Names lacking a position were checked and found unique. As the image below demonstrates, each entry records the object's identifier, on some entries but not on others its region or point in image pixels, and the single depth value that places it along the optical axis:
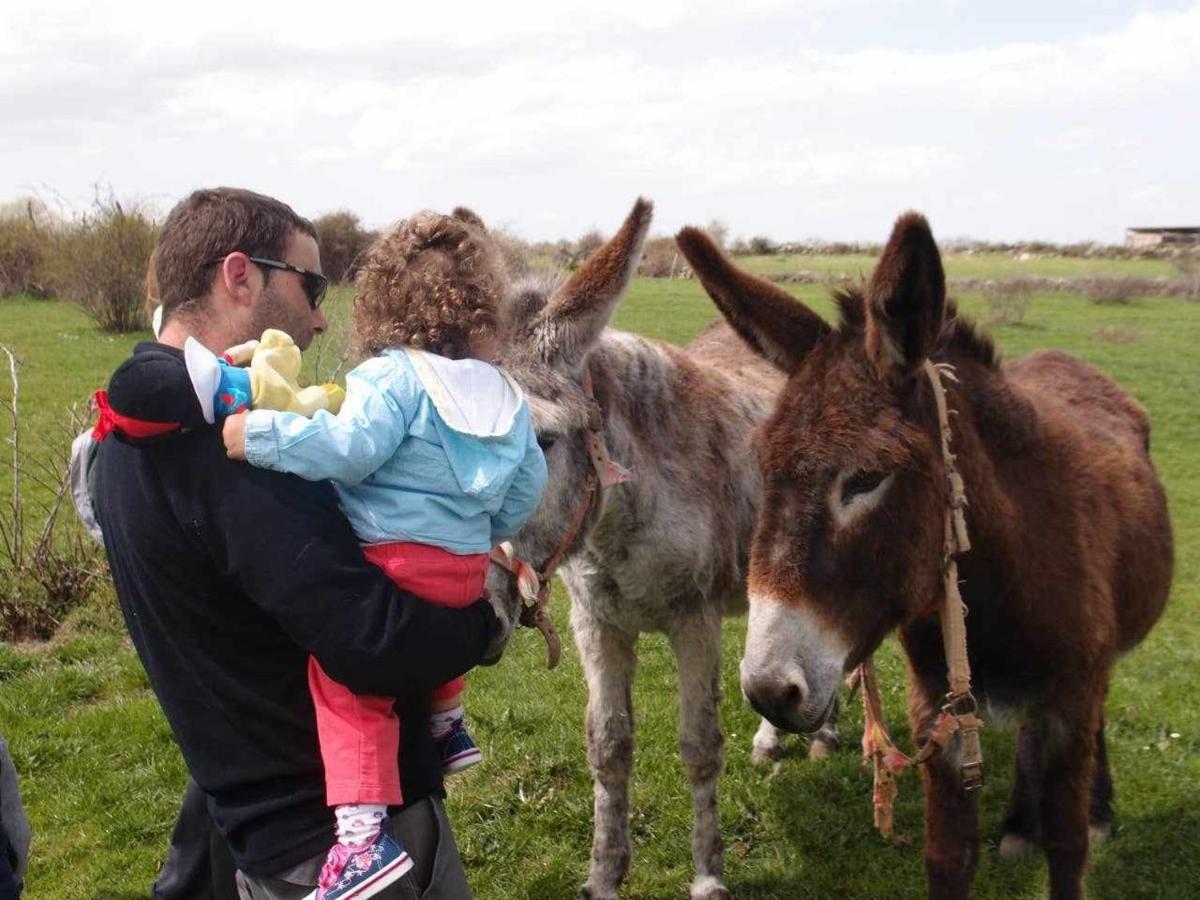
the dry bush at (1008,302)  24.97
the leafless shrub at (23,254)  27.98
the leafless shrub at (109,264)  20.83
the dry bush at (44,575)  6.59
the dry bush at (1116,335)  22.08
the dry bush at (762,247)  54.78
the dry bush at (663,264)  34.03
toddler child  1.86
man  1.81
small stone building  57.62
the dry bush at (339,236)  23.38
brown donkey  2.33
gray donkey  3.12
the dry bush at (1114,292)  30.30
